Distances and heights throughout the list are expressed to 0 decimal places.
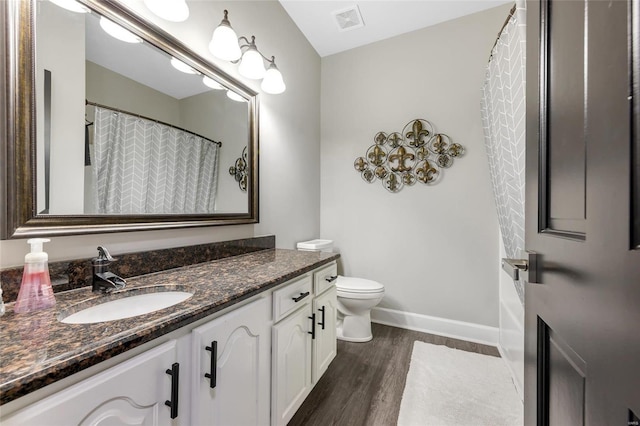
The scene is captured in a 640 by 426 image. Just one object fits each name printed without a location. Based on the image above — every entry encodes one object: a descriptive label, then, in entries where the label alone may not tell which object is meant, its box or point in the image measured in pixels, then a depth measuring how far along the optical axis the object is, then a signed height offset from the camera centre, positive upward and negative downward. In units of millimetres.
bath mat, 1428 -1077
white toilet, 2131 -718
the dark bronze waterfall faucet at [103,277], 925 -226
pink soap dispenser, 734 -204
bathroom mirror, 819 +335
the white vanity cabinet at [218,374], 546 -460
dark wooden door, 349 -4
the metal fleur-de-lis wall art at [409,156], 2346 +508
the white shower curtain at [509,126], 1243 +461
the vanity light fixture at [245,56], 1400 +882
